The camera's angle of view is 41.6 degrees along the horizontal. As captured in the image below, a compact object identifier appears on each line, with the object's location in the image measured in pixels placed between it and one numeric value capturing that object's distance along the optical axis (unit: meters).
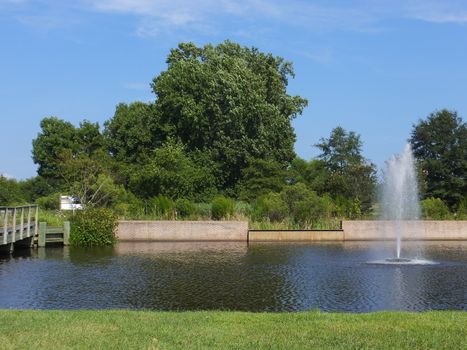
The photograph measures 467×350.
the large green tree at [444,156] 48.47
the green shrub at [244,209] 37.25
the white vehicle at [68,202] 39.83
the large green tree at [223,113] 49.50
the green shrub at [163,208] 36.09
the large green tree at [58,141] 63.31
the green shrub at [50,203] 43.62
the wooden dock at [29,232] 25.48
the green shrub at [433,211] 39.09
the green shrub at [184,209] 36.62
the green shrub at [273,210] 36.56
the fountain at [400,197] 31.56
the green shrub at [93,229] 29.66
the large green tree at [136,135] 54.19
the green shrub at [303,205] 36.25
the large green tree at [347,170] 44.28
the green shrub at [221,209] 36.00
